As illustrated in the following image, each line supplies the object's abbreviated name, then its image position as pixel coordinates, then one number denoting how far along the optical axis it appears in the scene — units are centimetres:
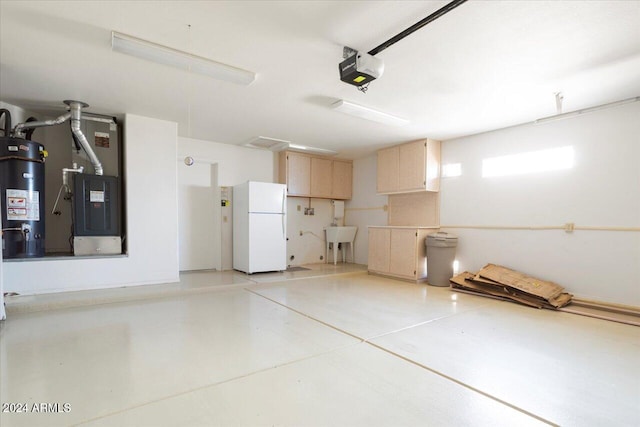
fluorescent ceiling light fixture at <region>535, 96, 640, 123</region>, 351
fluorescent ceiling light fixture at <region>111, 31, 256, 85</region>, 245
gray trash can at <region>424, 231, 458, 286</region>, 489
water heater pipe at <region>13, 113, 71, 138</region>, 384
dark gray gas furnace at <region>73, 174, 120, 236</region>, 407
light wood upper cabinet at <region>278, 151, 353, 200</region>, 636
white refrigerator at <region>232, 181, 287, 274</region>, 542
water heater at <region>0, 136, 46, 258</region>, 361
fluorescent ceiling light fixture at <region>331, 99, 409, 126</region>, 377
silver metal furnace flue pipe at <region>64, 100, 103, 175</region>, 387
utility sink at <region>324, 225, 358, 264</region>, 685
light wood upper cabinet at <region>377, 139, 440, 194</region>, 533
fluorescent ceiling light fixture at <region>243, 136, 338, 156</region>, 561
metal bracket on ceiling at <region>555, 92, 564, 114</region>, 338
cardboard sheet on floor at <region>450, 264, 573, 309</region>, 374
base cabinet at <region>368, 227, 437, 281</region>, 517
